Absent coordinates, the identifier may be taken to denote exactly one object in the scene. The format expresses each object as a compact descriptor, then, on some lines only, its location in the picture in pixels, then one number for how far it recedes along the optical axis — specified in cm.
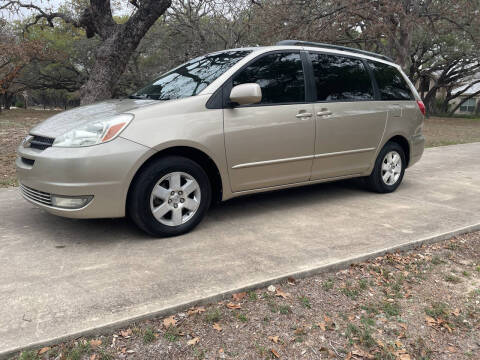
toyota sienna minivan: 349
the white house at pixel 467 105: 5150
